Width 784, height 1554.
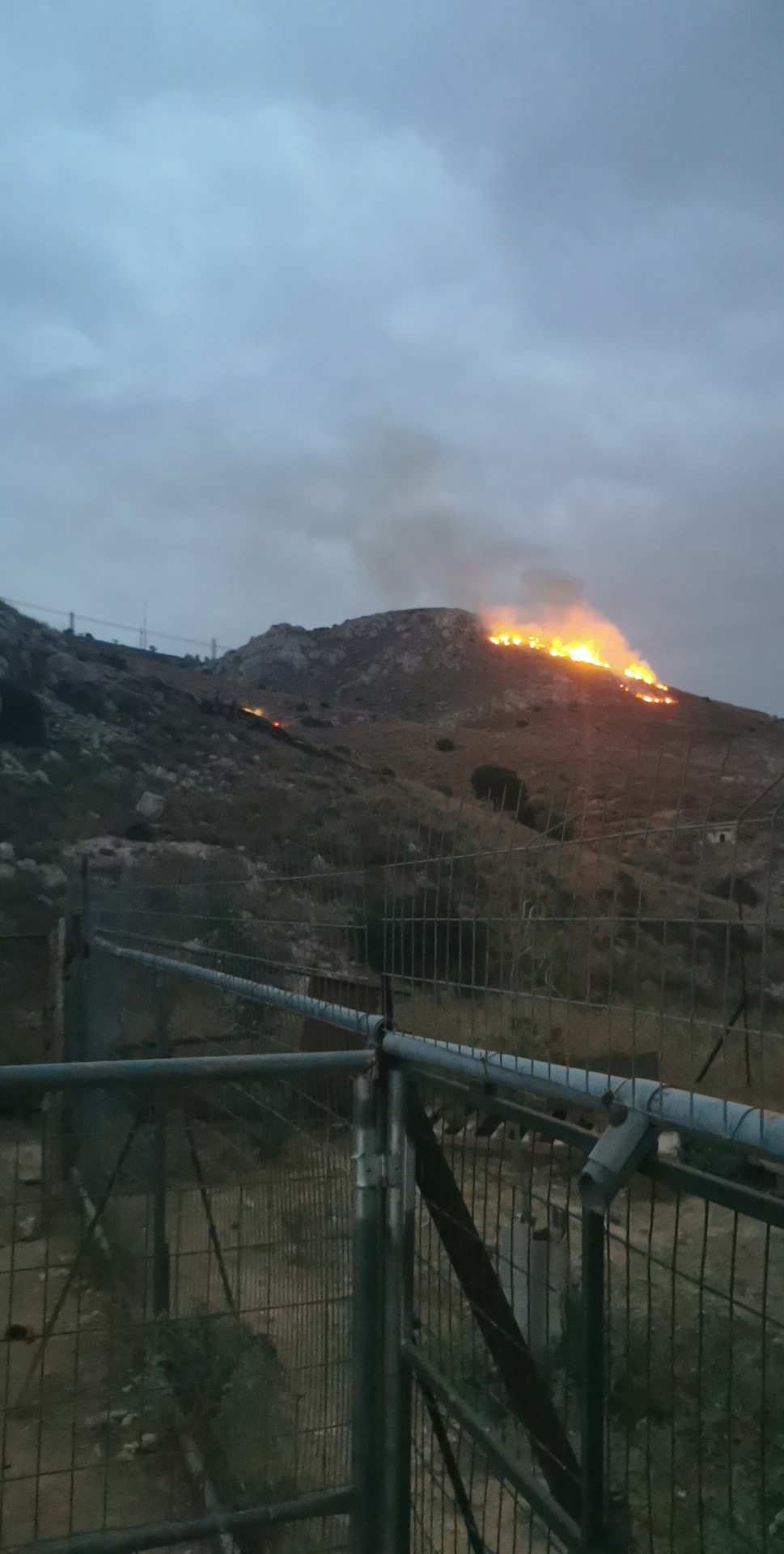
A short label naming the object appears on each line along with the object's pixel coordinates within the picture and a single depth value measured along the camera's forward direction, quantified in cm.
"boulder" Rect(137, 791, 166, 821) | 3550
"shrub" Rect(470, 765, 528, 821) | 4666
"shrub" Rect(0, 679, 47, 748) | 3941
